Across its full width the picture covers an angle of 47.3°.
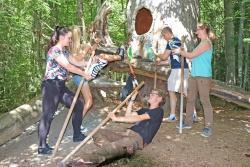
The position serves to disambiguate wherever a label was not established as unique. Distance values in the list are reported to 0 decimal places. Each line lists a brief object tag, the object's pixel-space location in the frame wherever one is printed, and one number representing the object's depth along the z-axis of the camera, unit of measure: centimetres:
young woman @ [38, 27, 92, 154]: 442
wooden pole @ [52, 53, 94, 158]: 433
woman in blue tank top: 492
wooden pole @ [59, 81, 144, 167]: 386
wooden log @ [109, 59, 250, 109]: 509
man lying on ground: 405
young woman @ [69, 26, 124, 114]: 485
